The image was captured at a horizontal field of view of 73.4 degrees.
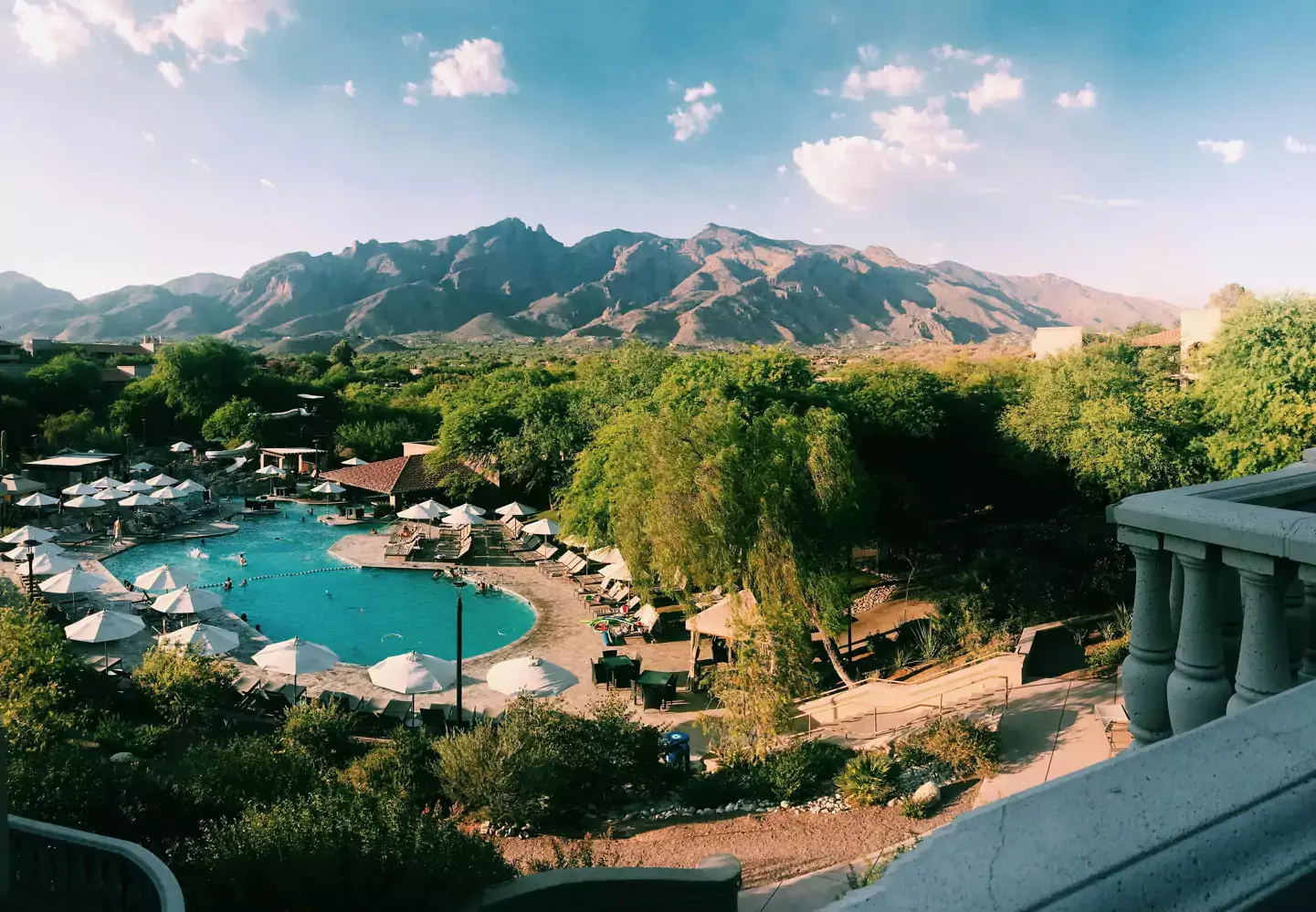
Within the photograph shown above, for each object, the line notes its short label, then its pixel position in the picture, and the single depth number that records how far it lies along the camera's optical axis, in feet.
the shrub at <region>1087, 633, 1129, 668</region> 55.06
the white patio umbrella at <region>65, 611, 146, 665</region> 63.31
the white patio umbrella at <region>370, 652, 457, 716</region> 56.03
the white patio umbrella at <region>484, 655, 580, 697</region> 55.88
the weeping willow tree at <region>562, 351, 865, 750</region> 52.34
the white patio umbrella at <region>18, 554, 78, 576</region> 85.97
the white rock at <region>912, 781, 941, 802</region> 40.27
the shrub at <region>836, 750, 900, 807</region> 41.55
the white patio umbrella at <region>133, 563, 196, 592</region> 78.33
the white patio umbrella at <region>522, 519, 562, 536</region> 107.65
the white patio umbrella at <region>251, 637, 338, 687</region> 58.59
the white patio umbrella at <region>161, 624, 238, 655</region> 61.41
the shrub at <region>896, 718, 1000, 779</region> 43.39
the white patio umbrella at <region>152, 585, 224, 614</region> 71.41
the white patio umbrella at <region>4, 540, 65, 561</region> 90.43
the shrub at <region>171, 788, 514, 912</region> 26.99
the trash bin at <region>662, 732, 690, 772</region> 50.06
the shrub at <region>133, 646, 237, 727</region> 54.13
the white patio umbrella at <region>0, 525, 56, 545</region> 95.76
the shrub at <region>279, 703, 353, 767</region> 49.16
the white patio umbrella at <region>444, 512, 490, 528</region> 110.11
